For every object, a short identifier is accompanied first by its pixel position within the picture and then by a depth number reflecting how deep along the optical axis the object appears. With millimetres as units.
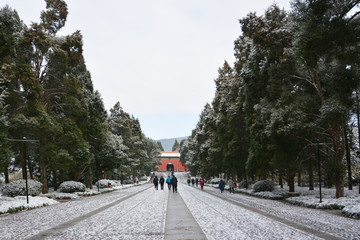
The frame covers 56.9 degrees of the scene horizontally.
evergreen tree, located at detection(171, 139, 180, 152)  161425
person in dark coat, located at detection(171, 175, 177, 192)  28812
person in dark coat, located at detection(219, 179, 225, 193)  29498
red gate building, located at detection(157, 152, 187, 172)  128125
